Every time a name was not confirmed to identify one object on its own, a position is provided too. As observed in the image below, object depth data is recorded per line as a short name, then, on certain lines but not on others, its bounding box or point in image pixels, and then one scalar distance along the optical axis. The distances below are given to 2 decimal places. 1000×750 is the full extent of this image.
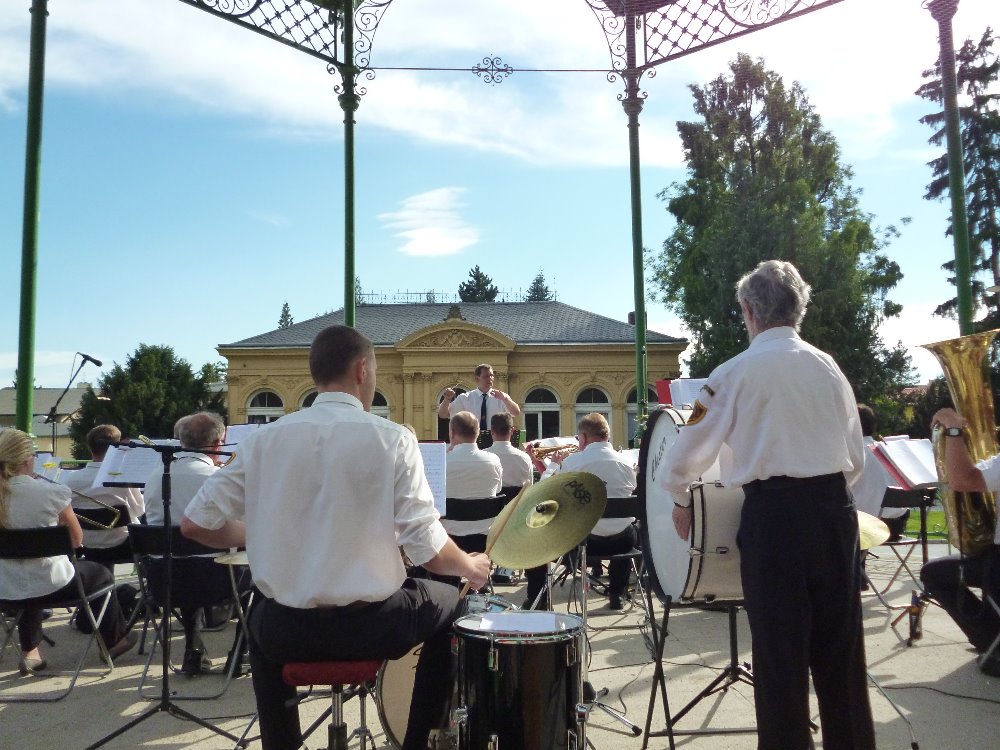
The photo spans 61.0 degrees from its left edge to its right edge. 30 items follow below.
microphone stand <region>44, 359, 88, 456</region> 10.57
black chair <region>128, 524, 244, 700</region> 5.18
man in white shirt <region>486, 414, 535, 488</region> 8.12
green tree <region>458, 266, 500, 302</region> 76.56
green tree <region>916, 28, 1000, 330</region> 29.64
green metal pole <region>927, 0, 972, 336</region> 6.35
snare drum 3.11
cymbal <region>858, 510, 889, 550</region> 3.72
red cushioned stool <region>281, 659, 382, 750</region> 2.98
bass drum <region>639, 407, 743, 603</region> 3.47
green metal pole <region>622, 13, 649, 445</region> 8.36
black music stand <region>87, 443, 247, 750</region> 4.05
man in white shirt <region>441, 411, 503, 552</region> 6.73
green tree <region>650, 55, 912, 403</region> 31.66
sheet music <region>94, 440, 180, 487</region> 6.04
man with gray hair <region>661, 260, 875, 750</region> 3.08
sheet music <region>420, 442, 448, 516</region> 4.68
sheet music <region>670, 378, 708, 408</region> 7.14
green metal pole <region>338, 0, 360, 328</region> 6.98
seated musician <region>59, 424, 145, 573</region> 6.77
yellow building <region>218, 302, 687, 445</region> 36.50
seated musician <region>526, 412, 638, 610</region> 6.86
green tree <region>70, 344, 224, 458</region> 45.09
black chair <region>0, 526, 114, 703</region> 5.02
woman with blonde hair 5.30
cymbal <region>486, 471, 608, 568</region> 3.52
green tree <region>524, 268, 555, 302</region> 82.27
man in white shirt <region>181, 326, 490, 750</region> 2.96
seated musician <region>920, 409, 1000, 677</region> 4.61
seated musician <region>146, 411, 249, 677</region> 5.23
